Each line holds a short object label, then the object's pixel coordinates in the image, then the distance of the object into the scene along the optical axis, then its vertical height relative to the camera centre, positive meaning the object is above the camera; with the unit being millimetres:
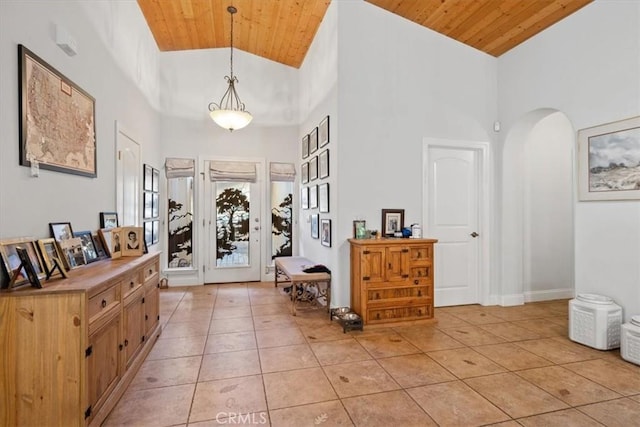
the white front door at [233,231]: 5773 -277
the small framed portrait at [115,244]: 2904 -250
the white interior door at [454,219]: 4355 -51
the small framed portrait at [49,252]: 1961 -223
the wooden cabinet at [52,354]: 1654 -718
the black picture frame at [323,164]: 4281 +691
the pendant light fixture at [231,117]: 4396 +1333
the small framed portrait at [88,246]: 2604 -246
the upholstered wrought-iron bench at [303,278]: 4020 -762
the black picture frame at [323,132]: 4295 +1127
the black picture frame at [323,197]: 4250 +242
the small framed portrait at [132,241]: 3047 -239
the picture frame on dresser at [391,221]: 4039 -70
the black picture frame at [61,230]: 2301 -106
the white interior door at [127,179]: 3611 +441
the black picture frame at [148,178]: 4641 +546
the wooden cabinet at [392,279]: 3637 -719
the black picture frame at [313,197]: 4836 +285
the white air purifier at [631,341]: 2723 -1052
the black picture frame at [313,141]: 4867 +1140
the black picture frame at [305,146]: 5430 +1174
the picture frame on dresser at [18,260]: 1736 -243
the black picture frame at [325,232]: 4172 -213
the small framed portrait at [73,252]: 2299 -261
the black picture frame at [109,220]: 3133 -41
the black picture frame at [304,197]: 5401 +306
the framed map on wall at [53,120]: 2029 +686
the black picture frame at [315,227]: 4781 -166
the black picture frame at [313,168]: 4836 +709
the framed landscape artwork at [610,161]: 2984 +521
